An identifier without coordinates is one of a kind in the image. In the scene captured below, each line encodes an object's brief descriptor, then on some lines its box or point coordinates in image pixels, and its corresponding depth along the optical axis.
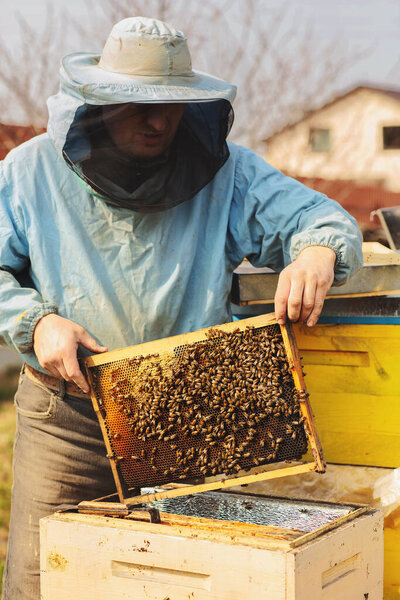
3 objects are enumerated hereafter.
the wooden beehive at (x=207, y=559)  1.83
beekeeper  2.48
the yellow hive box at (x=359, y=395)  2.73
